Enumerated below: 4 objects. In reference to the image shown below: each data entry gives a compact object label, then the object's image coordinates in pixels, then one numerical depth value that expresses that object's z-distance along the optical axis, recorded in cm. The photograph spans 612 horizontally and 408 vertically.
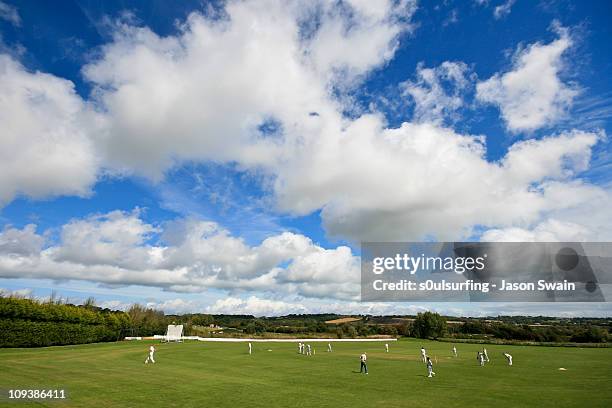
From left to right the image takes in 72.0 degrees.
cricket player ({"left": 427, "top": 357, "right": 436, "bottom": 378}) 3728
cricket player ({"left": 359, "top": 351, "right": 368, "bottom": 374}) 3979
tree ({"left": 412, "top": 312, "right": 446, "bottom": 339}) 12925
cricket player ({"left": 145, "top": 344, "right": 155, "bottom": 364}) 4455
